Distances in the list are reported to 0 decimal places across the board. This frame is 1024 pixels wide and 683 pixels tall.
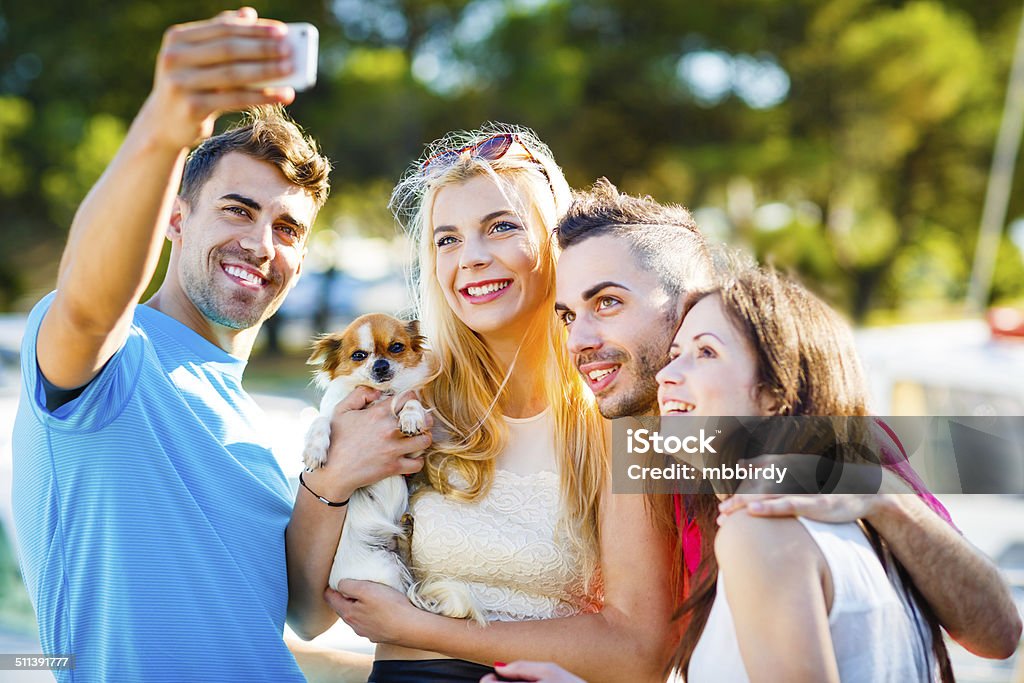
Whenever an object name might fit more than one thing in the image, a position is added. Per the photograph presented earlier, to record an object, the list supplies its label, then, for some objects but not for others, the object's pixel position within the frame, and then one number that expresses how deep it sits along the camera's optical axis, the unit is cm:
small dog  262
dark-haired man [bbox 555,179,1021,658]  229
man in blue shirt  168
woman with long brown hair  159
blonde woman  234
